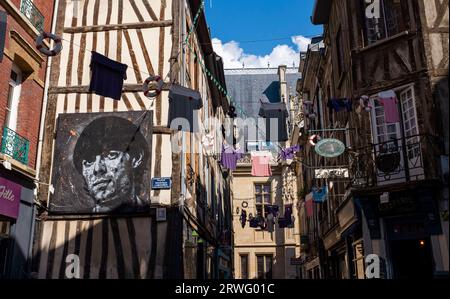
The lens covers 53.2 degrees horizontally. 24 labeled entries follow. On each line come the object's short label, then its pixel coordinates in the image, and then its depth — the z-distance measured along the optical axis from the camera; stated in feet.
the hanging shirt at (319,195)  39.81
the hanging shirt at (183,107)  29.07
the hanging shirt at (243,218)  56.44
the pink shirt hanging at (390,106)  27.04
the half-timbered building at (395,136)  25.57
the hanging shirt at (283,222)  54.94
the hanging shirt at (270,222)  56.70
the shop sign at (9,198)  24.85
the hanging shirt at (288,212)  55.47
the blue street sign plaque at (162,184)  29.35
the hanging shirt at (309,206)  47.16
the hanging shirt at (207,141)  34.44
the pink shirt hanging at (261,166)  42.14
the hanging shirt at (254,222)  55.88
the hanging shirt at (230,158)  42.89
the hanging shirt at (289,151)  39.65
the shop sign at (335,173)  32.14
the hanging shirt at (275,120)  32.63
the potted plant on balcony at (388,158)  27.37
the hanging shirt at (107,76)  28.53
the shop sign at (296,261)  62.27
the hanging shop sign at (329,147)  29.81
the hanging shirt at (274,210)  55.67
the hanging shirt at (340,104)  29.01
